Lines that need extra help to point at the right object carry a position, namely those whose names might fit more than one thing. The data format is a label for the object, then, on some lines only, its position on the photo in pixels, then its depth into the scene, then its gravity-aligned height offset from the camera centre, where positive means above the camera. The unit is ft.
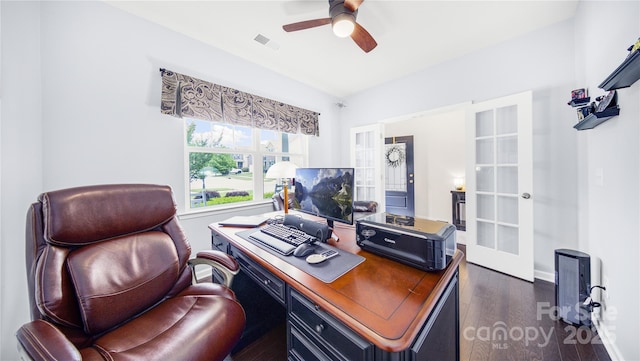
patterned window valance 7.57 +3.13
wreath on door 16.33 +1.76
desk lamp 6.46 +0.27
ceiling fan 5.76 +4.44
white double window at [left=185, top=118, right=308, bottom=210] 8.88 +0.90
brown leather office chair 2.87 -1.65
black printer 3.13 -0.97
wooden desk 2.13 -1.43
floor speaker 5.48 -2.82
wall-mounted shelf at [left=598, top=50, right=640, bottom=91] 3.18 +1.69
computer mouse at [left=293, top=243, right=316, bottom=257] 3.78 -1.25
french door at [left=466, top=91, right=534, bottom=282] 7.77 -0.27
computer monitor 4.30 -0.28
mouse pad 3.13 -1.35
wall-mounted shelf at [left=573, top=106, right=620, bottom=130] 4.42 +1.35
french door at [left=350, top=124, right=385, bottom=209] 12.96 +1.14
